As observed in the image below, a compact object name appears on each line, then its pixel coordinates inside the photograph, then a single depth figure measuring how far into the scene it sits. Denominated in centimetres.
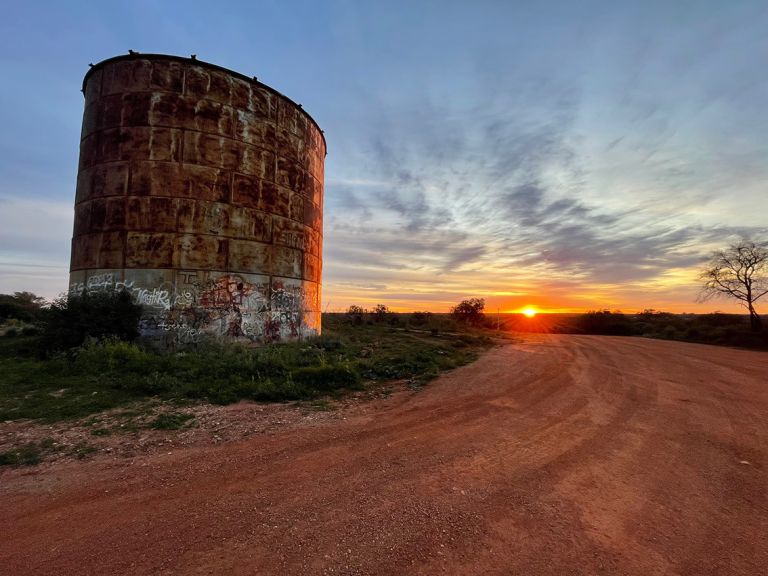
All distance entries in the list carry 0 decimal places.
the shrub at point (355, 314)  3172
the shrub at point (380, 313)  3424
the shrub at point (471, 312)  3744
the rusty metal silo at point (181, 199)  1234
